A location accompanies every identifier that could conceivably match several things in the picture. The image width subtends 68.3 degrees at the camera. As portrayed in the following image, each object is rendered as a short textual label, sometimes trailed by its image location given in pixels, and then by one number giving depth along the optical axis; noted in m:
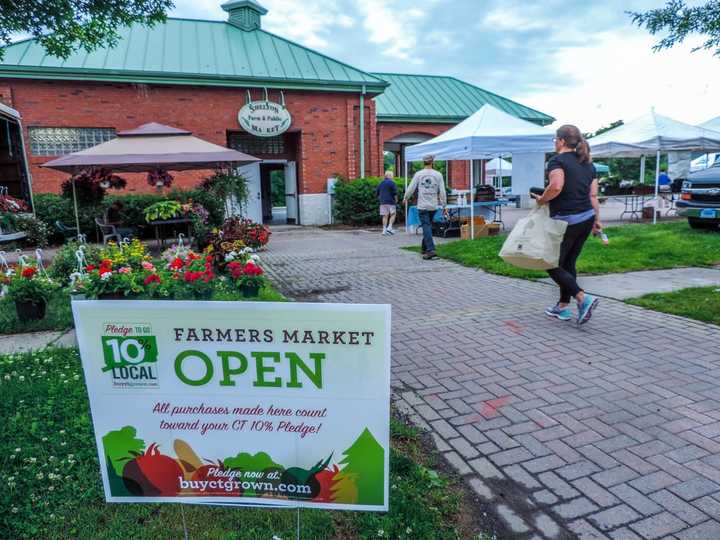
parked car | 11.86
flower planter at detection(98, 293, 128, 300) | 4.77
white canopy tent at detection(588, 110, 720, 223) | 14.99
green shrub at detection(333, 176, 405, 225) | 17.89
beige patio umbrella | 9.84
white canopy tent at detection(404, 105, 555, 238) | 11.90
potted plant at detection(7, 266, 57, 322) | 5.85
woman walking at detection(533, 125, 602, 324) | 5.24
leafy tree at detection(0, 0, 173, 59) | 5.94
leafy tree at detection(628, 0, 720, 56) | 7.18
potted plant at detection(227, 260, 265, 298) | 6.47
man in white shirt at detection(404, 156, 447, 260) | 10.38
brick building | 15.40
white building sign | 17.28
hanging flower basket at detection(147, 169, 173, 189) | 12.11
